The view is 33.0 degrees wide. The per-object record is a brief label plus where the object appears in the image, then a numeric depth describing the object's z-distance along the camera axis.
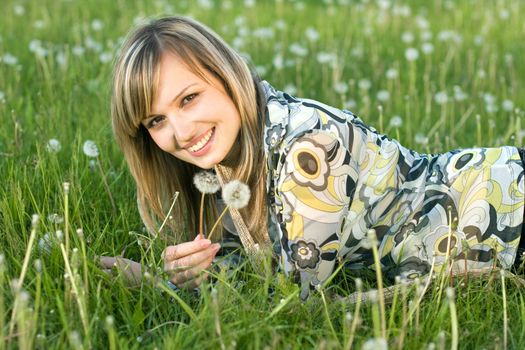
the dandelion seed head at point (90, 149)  2.68
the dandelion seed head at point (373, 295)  1.59
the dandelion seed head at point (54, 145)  2.86
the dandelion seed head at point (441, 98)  3.63
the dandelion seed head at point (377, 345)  1.51
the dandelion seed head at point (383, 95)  3.95
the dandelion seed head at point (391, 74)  4.07
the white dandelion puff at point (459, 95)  3.84
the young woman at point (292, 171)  2.18
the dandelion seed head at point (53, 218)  2.20
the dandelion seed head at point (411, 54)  4.33
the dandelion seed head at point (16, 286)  1.59
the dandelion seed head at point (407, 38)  4.73
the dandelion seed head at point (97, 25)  4.74
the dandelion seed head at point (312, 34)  4.68
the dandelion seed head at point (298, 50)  4.41
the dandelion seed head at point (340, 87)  3.80
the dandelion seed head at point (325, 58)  4.31
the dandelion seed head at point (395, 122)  3.26
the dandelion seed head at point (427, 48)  4.48
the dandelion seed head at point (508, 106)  3.85
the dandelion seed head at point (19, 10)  5.09
